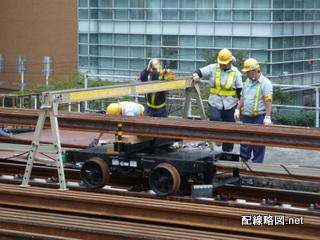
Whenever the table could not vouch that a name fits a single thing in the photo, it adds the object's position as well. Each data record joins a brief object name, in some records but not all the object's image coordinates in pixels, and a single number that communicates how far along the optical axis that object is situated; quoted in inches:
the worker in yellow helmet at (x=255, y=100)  839.5
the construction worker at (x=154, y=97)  906.7
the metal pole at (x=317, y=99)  1081.6
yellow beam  648.8
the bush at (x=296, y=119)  1368.9
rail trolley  660.7
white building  3236.9
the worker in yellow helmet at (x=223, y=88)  872.8
